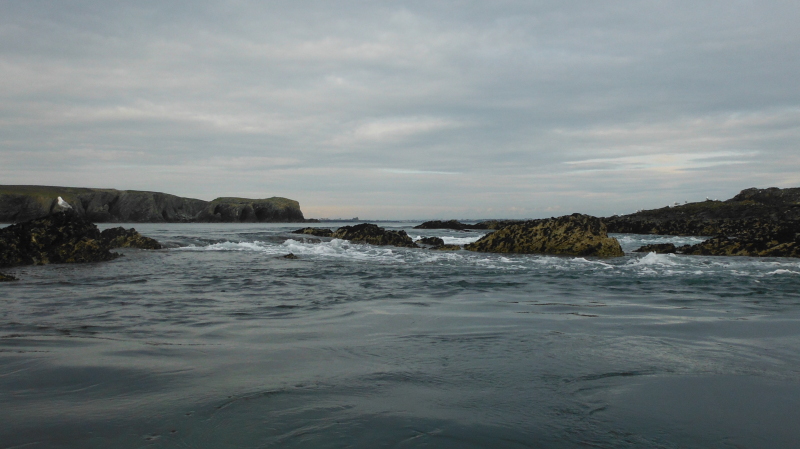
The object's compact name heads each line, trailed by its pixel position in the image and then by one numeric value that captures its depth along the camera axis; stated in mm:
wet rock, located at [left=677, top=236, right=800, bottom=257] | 16266
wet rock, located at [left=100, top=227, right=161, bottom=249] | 20031
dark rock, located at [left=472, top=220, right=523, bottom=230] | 46934
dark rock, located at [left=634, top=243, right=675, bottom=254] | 18625
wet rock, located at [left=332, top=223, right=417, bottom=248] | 24542
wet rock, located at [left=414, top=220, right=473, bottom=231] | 51141
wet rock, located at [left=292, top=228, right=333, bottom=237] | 31827
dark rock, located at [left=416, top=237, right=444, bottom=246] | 24242
